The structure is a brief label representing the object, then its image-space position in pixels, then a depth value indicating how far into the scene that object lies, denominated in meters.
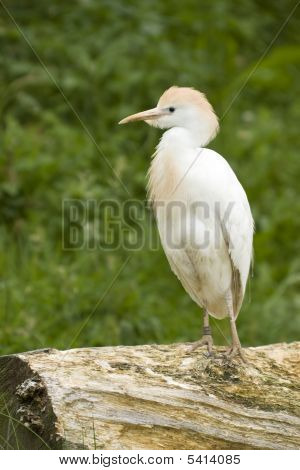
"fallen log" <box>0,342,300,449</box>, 6.83
